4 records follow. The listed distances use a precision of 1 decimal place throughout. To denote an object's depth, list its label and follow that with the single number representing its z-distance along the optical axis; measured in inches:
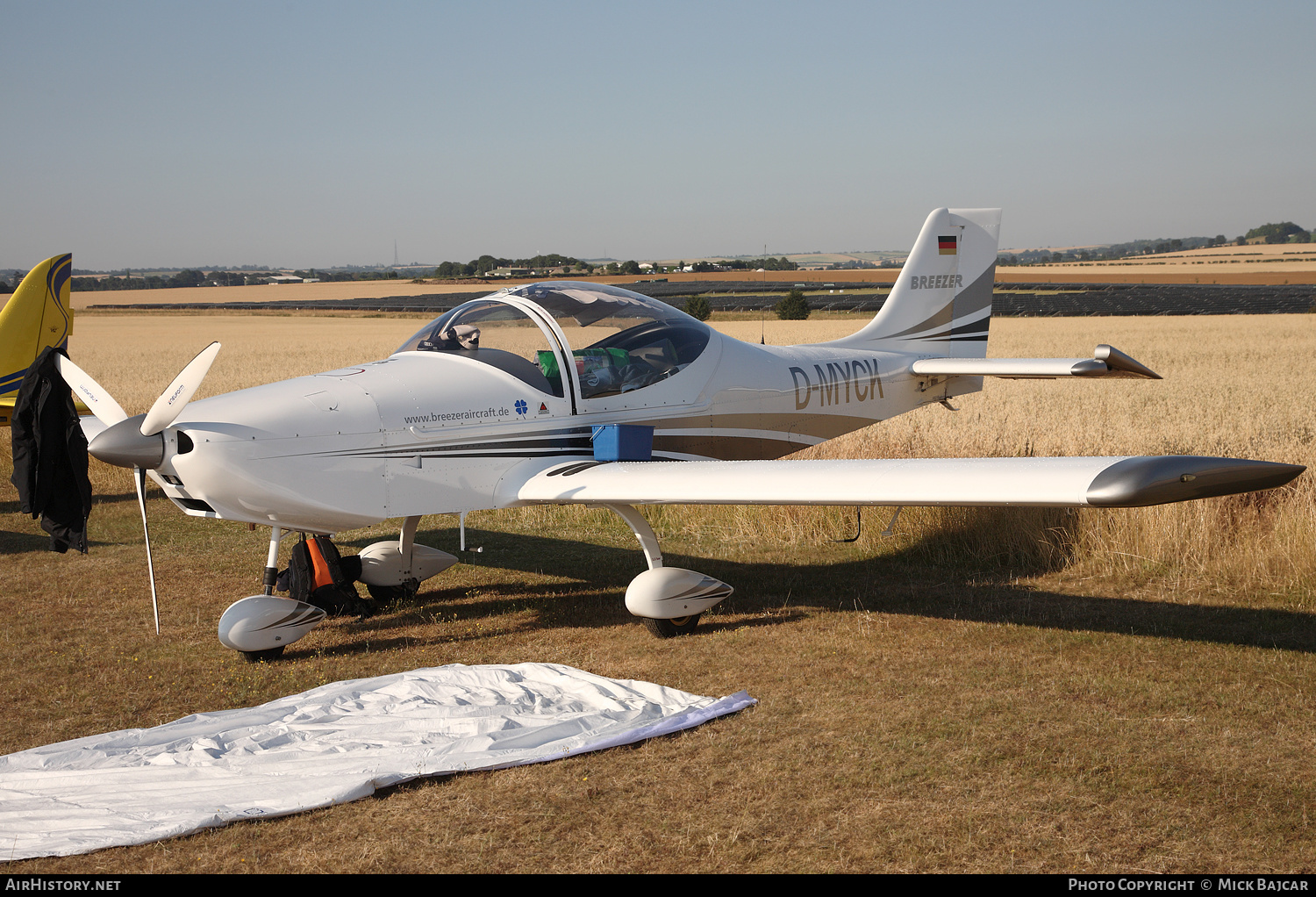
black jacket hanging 234.5
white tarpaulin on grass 154.1
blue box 275.7
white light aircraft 217.9
